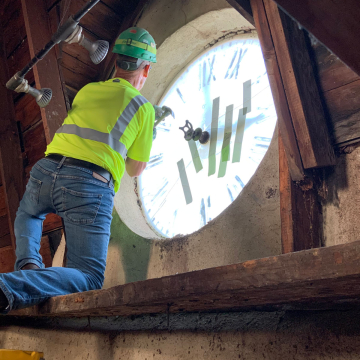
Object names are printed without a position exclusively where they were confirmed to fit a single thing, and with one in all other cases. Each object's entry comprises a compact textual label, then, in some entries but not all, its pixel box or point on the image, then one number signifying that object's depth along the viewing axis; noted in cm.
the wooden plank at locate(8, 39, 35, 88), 260
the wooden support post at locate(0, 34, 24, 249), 259
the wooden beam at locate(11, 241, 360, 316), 63
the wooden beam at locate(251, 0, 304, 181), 117
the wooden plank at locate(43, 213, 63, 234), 253
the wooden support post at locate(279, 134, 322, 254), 114
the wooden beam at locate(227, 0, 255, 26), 129
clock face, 176
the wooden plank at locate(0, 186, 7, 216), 298
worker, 140
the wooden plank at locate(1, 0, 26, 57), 259
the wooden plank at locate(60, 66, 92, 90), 246
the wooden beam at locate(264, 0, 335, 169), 115
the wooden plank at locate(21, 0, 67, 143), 209
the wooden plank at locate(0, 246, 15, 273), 289
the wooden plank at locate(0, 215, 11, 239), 300
